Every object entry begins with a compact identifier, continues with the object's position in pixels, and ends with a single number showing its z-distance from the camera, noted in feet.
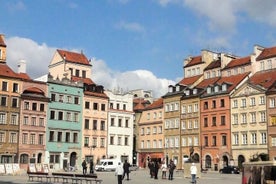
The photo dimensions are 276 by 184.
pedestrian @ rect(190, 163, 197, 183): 115.03
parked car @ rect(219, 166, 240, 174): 208.33
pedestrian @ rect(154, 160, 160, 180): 140.67
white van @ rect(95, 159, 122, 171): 236.43
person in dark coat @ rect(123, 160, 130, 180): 131.75
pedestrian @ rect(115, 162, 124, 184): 101.14
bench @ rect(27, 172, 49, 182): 122.01
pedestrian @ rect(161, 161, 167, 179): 143.02
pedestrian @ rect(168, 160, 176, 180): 135.25
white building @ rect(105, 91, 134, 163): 273.54
